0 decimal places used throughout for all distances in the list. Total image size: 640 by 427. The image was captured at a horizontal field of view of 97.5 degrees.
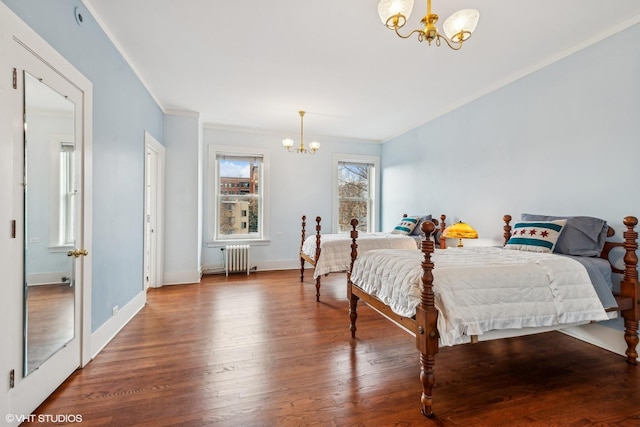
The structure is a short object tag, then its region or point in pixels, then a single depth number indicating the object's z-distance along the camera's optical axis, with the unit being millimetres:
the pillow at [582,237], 2469
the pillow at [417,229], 4754
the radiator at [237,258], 5227
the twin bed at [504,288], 1716
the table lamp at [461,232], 3680
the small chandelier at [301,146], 4613
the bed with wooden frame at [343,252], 3854
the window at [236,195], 5422
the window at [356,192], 6285
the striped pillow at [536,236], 2619
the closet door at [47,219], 1549
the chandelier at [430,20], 1585
